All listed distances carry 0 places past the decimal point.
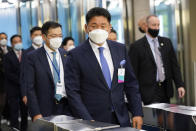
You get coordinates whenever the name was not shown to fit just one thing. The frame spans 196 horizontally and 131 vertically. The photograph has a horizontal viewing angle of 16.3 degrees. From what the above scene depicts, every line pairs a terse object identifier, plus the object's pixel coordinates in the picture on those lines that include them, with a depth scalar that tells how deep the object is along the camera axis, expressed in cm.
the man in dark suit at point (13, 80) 1232
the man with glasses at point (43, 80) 734
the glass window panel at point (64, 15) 1593
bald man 878
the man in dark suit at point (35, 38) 1134
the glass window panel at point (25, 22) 1580
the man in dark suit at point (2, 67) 1322
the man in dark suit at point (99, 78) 535
